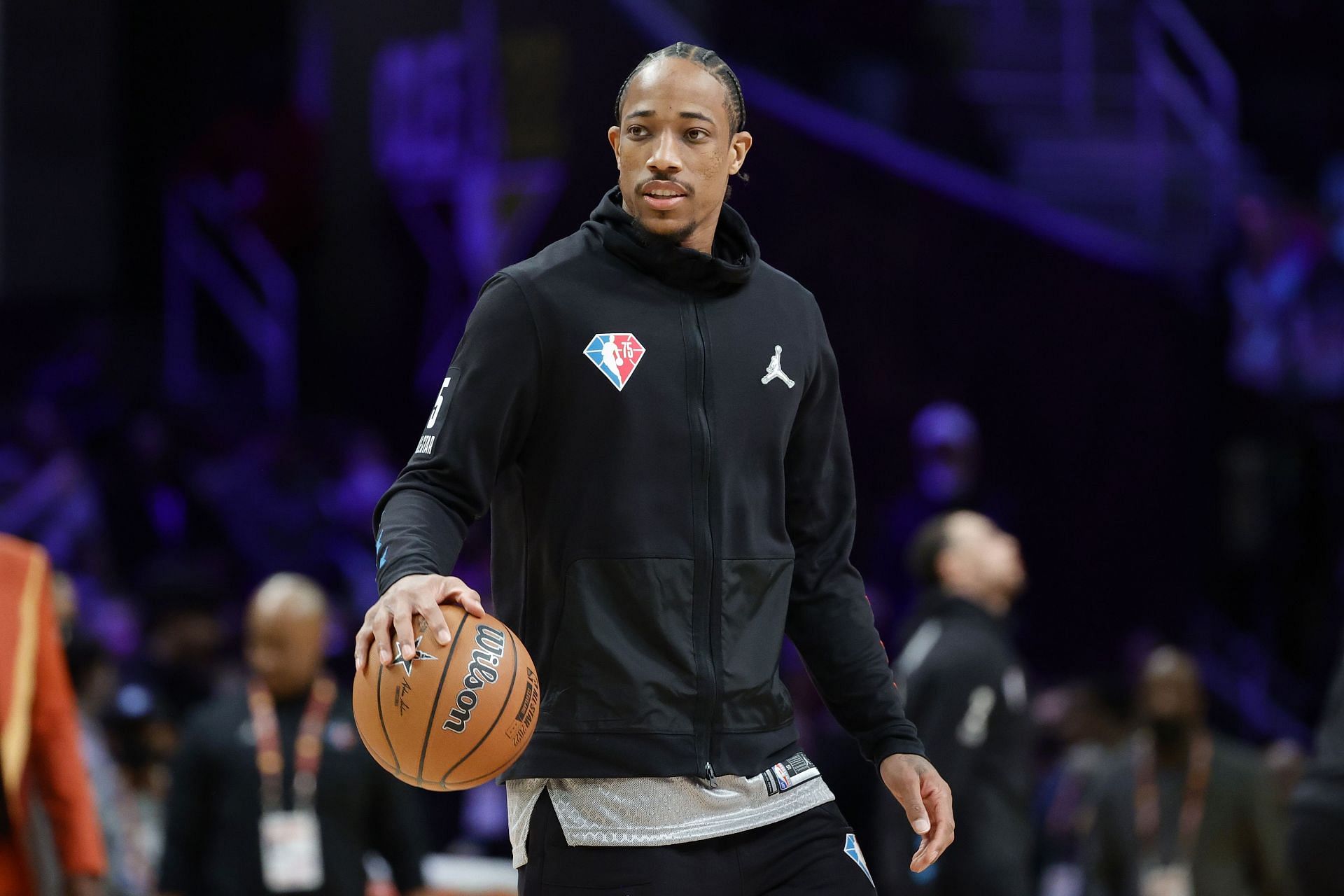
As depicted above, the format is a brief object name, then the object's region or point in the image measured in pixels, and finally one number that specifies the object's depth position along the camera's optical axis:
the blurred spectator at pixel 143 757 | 16.03
